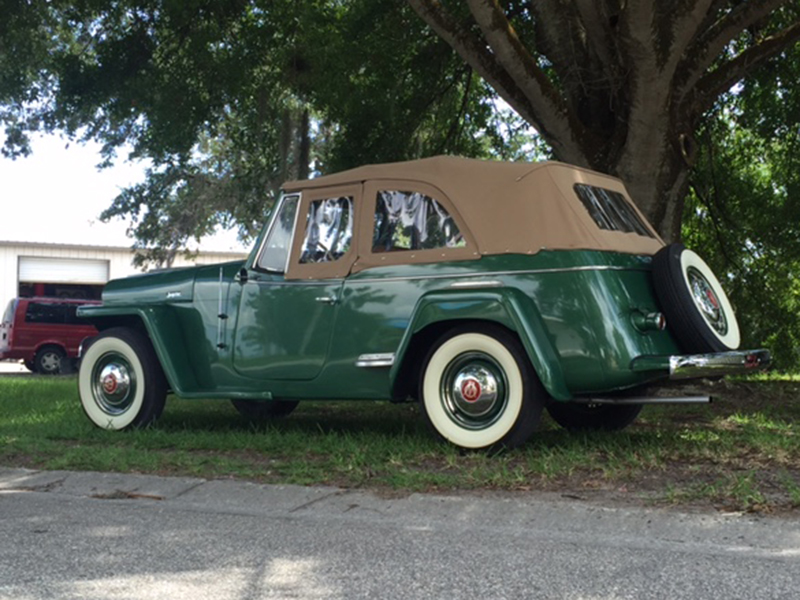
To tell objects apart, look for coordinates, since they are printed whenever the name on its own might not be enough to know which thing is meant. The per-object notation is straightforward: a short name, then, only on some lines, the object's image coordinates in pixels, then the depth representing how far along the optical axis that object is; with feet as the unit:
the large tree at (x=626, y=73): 29.96
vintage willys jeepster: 20.86
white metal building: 133.08
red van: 76.54
